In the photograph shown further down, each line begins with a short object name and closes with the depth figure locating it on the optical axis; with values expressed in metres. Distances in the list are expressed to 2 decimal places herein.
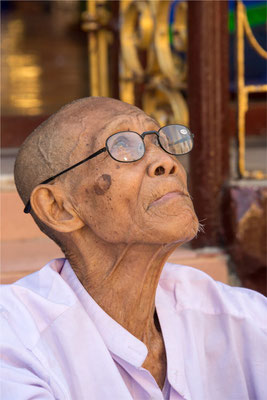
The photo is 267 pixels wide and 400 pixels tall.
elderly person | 1.77
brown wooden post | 3.45
